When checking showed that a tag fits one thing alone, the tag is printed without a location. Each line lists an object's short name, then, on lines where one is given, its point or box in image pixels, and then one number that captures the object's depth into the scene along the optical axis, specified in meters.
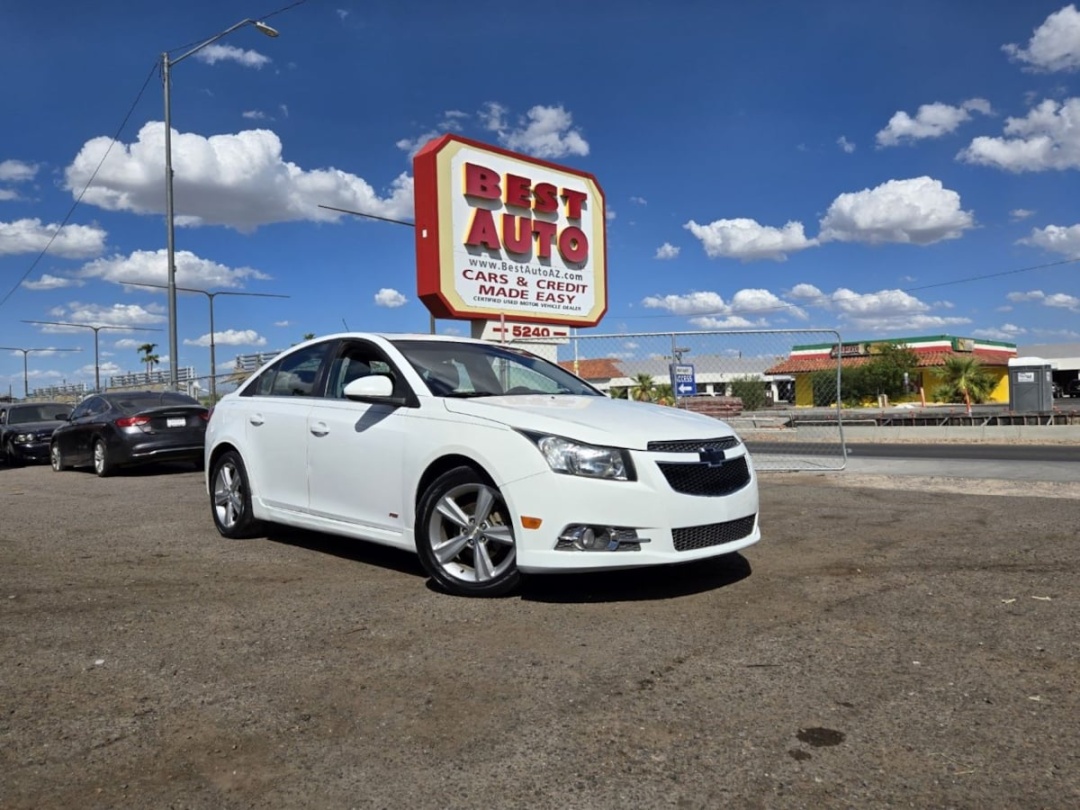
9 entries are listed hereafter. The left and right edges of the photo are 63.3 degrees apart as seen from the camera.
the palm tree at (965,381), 42.06
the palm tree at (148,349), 101.94
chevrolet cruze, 4.66
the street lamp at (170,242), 20.98
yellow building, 57.41
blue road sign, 11.98
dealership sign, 12.80
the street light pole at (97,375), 44.18
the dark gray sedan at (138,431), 12.88
